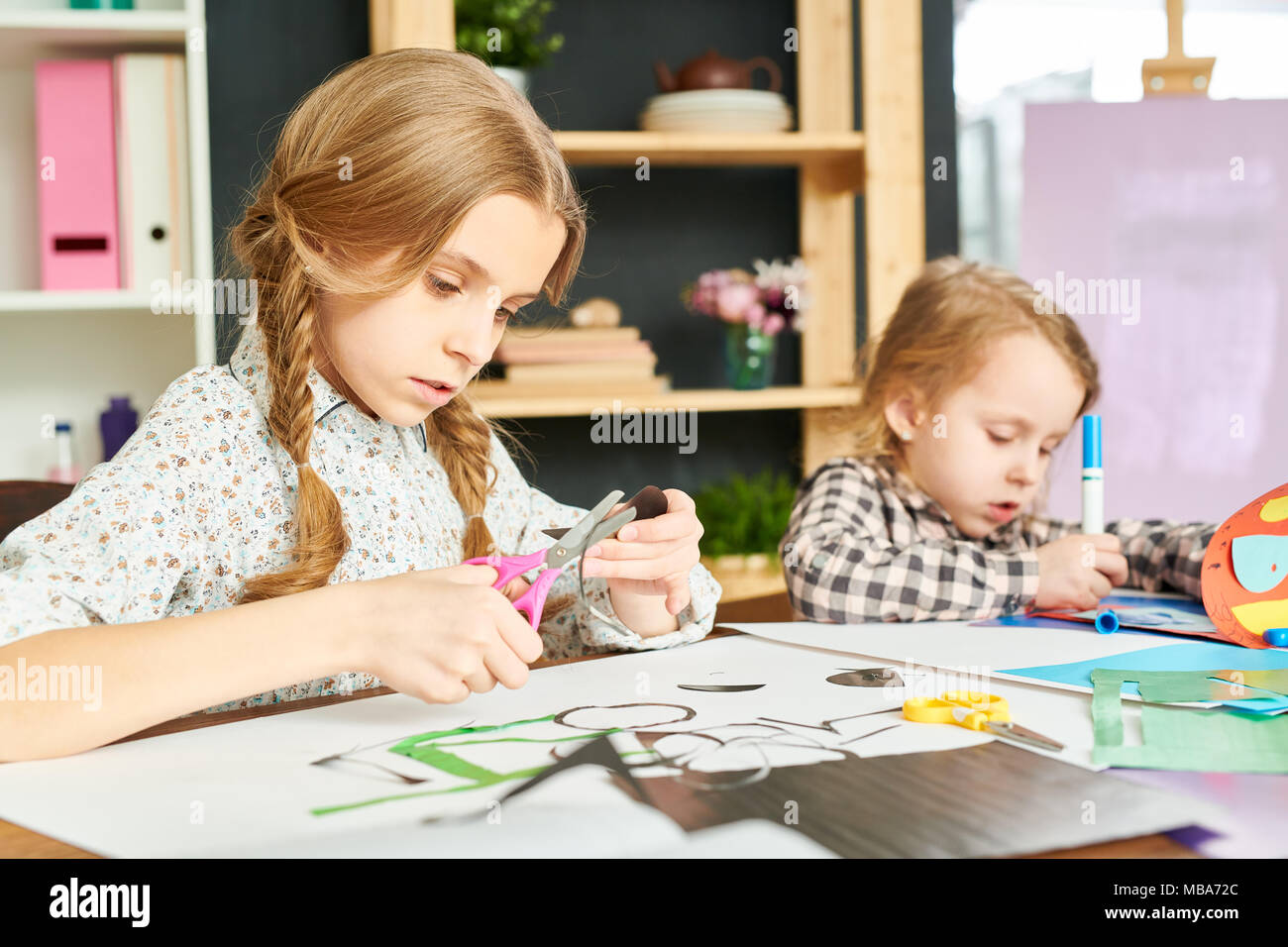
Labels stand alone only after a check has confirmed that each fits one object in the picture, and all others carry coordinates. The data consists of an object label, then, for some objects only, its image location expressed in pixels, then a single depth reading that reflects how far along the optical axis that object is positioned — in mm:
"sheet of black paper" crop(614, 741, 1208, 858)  475
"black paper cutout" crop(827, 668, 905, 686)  774
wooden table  463
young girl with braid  662
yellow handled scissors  638
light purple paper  468
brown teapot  2041
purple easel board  1912
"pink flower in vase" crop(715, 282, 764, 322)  2100
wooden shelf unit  1971
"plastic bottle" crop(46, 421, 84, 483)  1900
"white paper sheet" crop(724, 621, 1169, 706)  853
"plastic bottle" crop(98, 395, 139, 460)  1920
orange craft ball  918
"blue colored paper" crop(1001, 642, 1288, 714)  792
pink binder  1839
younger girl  1143
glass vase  2133
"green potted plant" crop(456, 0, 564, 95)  1936
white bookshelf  1981
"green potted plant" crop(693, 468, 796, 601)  2033
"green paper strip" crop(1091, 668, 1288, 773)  575
